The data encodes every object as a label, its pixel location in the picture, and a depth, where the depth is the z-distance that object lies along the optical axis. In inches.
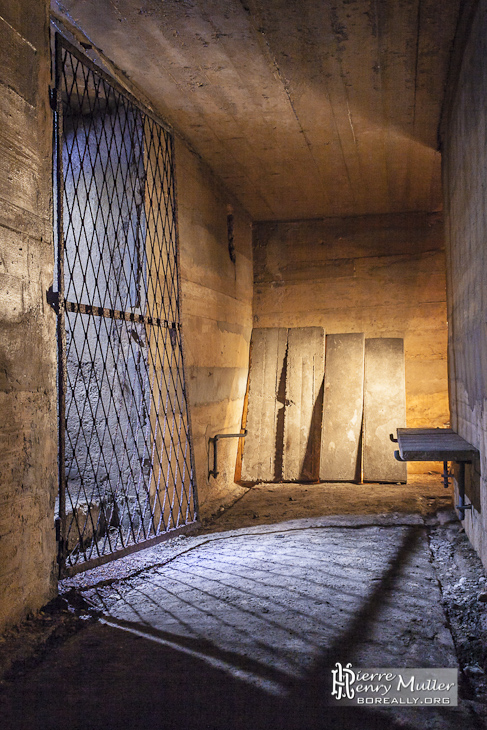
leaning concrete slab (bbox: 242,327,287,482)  240.2
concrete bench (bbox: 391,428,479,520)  119.3
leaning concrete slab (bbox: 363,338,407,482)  227.3
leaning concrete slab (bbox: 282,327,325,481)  238.4
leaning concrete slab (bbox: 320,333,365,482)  231.9
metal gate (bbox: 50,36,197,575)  154.6
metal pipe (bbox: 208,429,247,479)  200.8
